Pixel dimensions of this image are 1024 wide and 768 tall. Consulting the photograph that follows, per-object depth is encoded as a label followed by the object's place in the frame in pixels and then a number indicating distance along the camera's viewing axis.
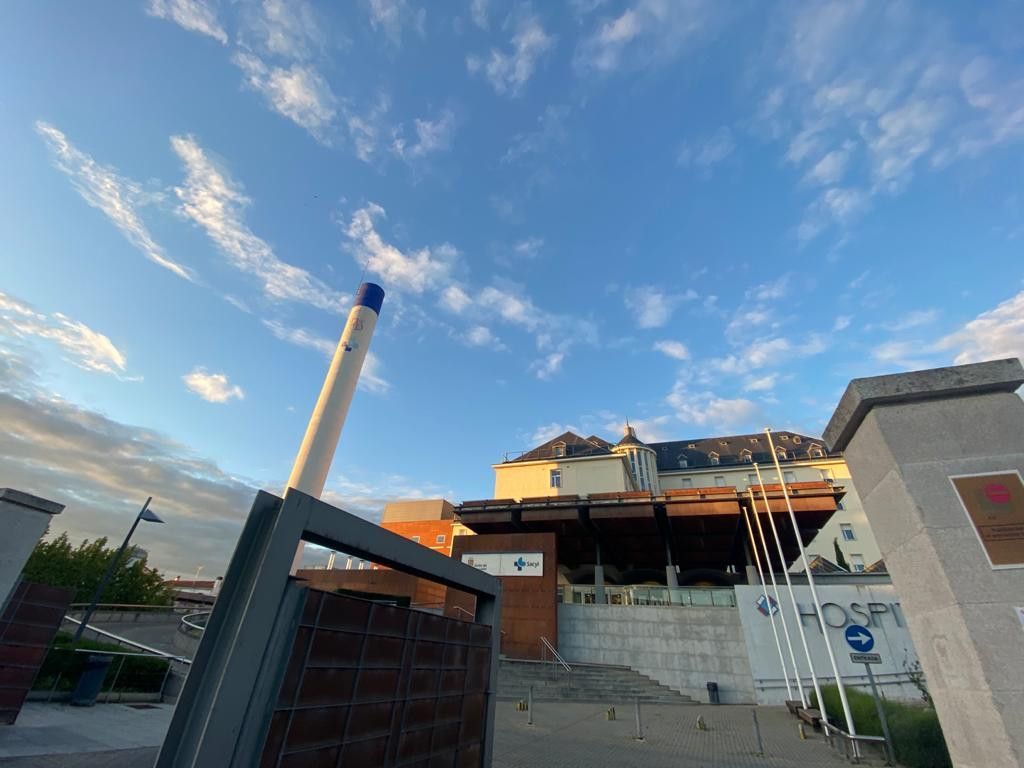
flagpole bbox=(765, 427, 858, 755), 9.99
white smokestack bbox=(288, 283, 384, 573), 28.77
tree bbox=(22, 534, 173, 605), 35.72
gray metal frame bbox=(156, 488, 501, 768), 2.79
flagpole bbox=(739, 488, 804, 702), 18.75
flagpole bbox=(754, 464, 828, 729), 12.22
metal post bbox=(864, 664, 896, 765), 9.02
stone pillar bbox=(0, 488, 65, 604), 5.87
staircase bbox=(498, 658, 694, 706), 18.64
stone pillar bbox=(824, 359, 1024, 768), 3.66
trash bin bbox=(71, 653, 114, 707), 10.73
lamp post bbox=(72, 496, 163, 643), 17.89
